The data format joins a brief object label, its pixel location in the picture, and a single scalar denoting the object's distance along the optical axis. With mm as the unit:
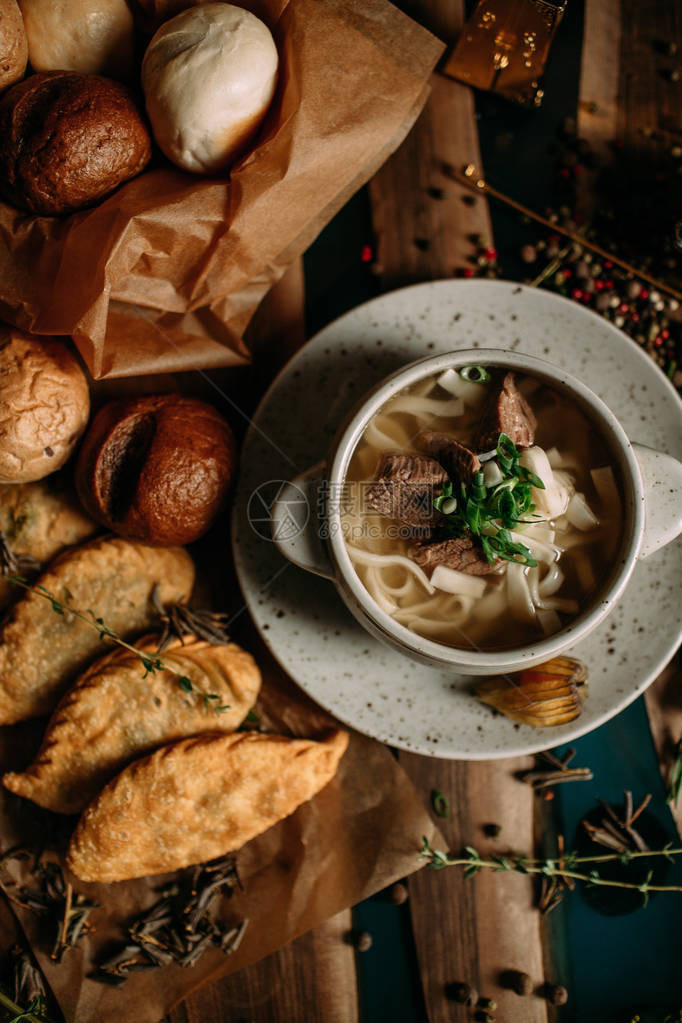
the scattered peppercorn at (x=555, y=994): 732
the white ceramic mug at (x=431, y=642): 642
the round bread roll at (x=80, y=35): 688
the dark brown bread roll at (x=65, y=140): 678
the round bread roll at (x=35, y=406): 694
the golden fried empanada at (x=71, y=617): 720
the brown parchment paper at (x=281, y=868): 714
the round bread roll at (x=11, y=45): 679
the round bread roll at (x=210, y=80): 671
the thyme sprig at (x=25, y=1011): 681
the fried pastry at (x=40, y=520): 732
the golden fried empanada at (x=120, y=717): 708
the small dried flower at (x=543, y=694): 693
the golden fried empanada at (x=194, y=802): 698
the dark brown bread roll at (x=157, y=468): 694
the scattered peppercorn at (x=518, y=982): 732
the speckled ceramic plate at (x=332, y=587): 703
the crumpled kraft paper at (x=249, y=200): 673
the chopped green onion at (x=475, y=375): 663
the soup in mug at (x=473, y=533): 659
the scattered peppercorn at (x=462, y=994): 729
